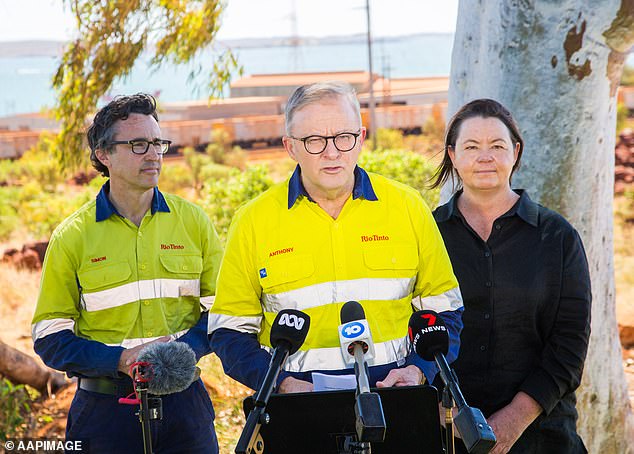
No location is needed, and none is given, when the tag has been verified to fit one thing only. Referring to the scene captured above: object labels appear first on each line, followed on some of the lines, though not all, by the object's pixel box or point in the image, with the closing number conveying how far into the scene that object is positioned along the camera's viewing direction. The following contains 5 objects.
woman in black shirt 3.37
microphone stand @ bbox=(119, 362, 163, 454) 3.12
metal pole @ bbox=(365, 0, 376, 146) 23.24
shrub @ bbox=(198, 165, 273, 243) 12.09
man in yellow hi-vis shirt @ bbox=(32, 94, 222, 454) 3.52
